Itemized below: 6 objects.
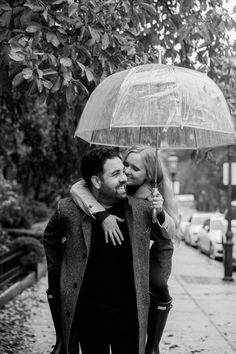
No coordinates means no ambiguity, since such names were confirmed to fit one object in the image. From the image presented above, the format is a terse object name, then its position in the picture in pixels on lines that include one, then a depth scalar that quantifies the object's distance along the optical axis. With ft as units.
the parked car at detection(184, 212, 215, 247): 106.63
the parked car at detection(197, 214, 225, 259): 77.36
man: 13.25
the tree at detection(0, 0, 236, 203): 17.67
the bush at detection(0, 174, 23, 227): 56.24
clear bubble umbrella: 14.37
